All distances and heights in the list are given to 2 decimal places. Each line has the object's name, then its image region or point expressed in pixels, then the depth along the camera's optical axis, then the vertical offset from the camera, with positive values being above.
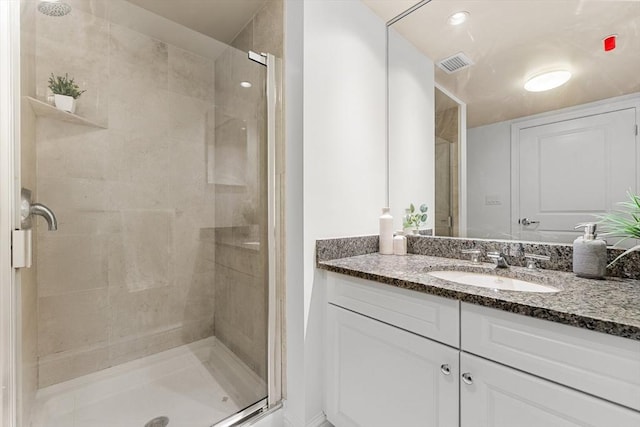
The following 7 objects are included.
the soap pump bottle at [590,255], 0.94 -0.14
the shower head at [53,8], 1.22 +0.98
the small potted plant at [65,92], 1.38 +0.64
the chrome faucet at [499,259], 1.18 -0.19
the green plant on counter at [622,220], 0.95 -0.02
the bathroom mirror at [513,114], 1.04 +0.46
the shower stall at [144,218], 1.26 -0.02
